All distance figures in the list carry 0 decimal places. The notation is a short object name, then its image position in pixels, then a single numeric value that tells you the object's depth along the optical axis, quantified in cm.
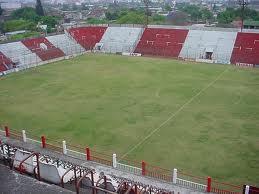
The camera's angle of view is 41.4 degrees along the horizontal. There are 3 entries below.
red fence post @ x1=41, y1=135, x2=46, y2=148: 2025
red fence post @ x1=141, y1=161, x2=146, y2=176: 1715
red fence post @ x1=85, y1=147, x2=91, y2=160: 1859
